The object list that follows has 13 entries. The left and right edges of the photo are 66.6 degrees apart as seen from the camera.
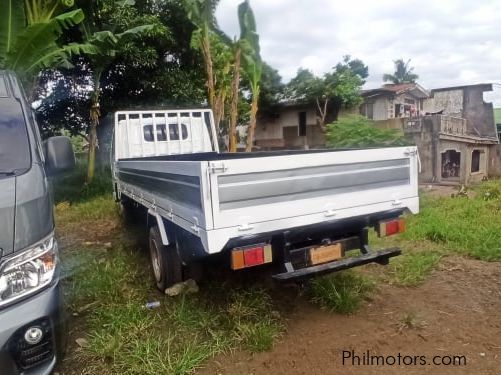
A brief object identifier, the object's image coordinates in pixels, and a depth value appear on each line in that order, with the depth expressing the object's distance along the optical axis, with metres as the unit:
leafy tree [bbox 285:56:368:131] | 18.34
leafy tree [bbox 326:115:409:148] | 9.57
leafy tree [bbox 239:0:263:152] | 10.88
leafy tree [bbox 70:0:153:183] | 8.93
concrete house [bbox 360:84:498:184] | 13.43
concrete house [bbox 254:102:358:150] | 20.19
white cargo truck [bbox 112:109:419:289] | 2.61
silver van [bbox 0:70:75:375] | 1.97
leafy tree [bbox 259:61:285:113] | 19.87
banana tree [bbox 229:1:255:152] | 10.84
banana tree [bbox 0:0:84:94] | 6.48
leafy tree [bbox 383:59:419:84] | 32.10
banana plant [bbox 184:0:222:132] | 10.34
